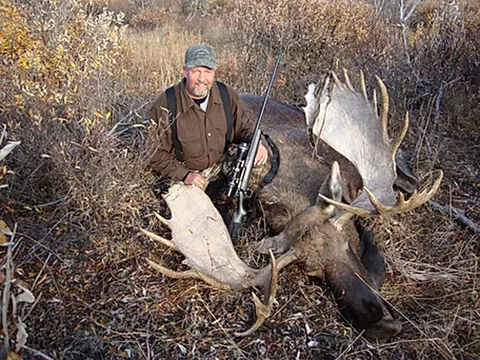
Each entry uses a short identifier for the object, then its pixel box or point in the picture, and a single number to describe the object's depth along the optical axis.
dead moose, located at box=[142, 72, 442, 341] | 2.91
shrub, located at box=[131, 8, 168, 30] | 12.64
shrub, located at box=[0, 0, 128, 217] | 3.50
